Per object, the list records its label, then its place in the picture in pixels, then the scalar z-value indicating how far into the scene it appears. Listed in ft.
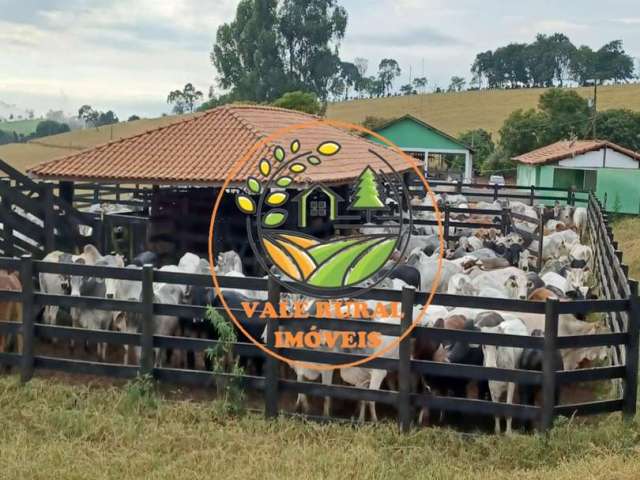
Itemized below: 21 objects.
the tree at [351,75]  310.04
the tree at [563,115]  152.05
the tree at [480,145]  170.69
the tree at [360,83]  341.82
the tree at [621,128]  143.84
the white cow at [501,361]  21.79
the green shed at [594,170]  89.20
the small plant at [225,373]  22.29
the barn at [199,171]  44.70
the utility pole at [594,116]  127.93
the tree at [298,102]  128.88
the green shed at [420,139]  126.31
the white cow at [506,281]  32.91
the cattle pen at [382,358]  20.72
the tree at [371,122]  174.07
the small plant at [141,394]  22.49
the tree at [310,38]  183.73
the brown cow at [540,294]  30.68
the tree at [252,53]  181.78
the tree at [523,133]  153.79
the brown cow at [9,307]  26.84
